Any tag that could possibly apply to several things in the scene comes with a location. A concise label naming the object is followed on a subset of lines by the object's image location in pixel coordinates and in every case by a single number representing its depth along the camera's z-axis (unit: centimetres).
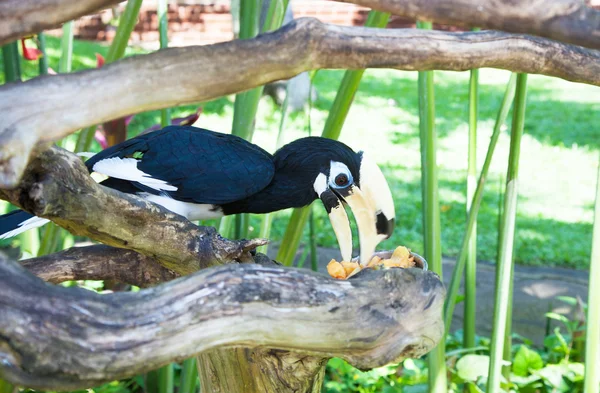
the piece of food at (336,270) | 182
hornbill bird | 199
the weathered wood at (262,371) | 181
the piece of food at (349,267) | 183
